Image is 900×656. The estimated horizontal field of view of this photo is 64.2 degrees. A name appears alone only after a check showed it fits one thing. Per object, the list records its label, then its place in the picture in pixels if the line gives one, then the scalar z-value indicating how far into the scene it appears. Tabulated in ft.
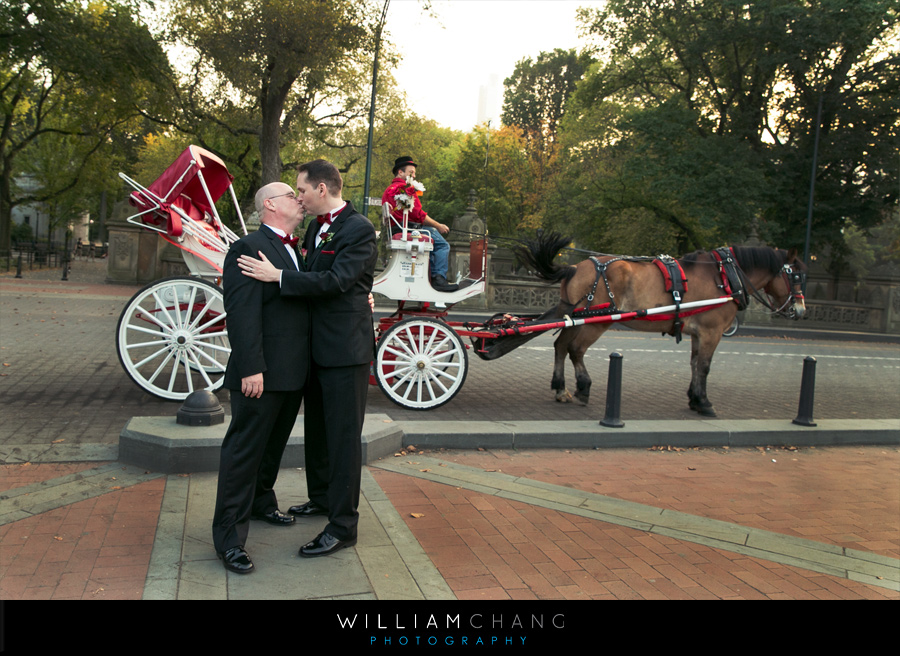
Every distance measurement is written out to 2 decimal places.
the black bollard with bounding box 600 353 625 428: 23.87
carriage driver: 25.36
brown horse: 27.99
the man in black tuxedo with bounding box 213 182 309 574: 11.87
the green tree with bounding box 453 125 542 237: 160.66
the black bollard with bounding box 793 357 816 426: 26.48
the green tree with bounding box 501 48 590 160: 214.90
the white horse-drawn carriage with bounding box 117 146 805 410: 23.82
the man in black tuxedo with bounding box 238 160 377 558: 12.66
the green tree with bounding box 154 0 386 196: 74.18
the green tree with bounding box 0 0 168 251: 73.26
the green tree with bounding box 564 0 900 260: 80.94
